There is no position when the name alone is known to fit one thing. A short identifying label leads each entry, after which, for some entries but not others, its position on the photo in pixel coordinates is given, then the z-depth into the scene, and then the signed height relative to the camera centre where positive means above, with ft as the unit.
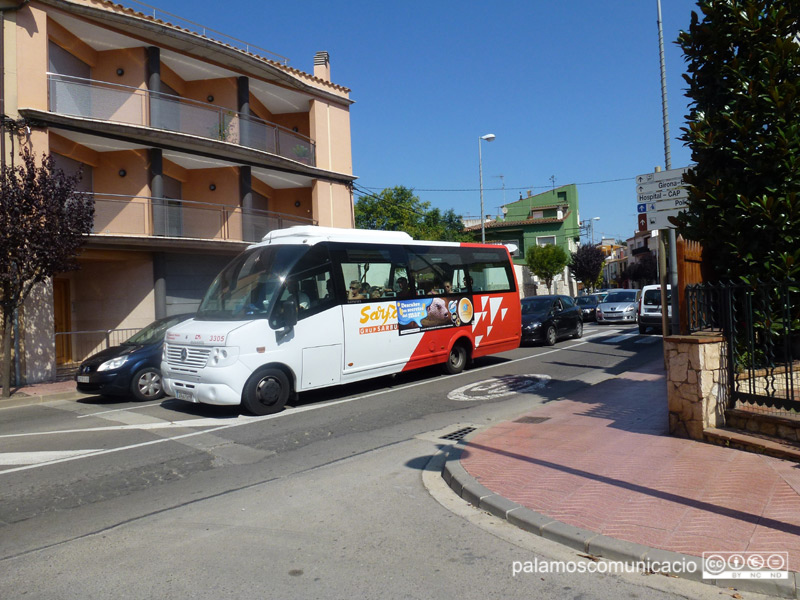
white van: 69.87 -1.90
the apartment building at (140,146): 50.37 +16.82
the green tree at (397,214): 148.87 +22.67
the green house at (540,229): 176.14 +20.56
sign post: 29.99 +4.60
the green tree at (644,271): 216.74 +8.21
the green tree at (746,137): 22.11 +5.87
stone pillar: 21.03 -3.23
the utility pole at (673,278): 27.30 +0.62
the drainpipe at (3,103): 47.26 +17.39
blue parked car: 36.72 -3.53
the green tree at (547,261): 146.92 +8.70
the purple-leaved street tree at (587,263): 179.22 +9.42
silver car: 90.43 -2.17
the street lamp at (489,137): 97.50 +26.53
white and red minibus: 30.19 -0.75
